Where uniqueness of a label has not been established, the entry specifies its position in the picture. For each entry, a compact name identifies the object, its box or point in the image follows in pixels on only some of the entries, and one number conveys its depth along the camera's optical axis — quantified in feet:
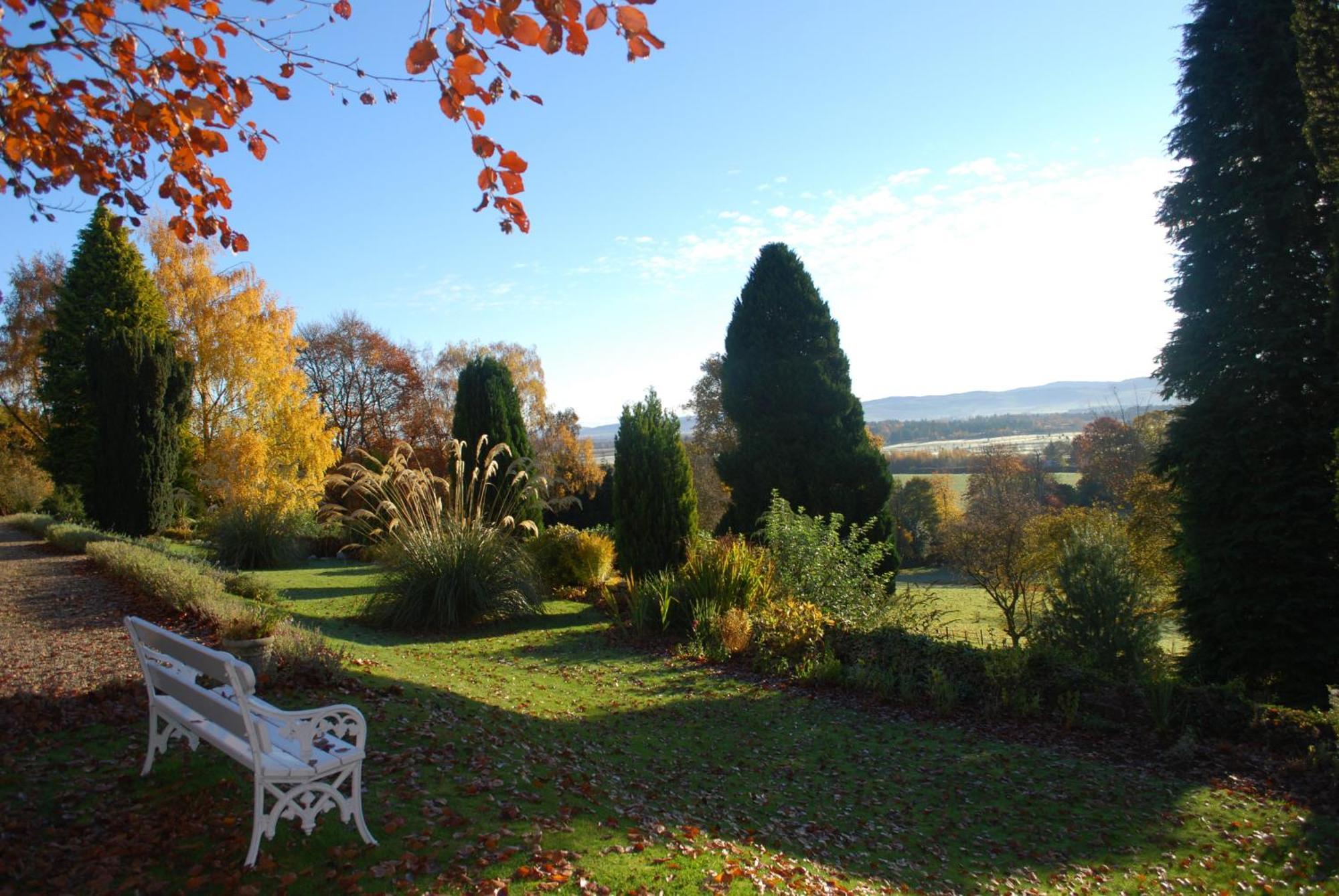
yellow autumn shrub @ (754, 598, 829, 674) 27.66
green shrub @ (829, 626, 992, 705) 24.12
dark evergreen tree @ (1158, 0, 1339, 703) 28.07
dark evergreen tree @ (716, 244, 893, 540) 50.88
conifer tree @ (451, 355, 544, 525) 53.57
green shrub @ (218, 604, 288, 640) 18.94
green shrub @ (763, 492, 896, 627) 32.42
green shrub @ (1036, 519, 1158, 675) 25.14
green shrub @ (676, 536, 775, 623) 31.96
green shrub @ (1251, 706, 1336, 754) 19.61
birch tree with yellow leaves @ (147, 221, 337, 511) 61.77
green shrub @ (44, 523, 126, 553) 46.24
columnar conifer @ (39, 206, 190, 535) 57.82
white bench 10.11
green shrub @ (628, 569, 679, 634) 32.58
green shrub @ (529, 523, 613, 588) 43.32
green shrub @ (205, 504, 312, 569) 48.85
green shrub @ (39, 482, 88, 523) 76.89
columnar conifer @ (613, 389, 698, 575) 39.11
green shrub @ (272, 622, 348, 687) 18.39
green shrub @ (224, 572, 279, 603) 29.43
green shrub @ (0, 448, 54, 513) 95.91
